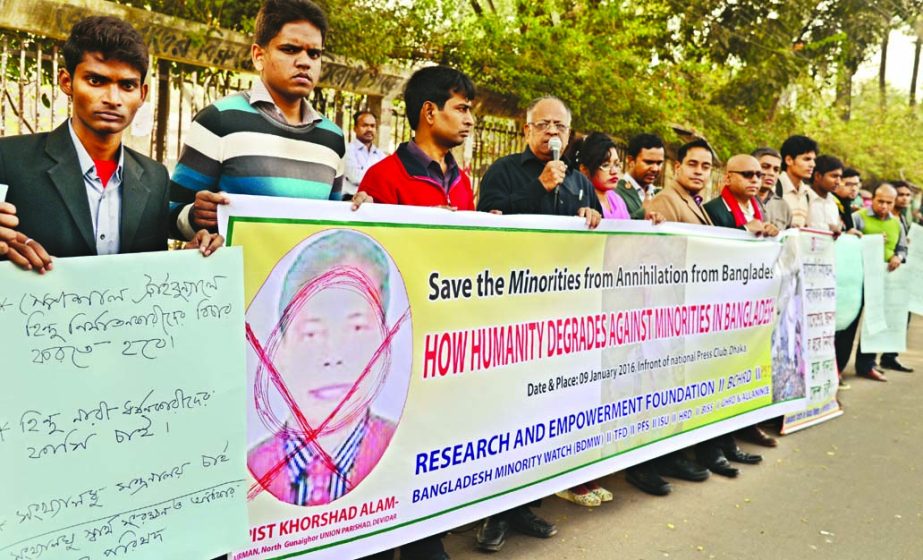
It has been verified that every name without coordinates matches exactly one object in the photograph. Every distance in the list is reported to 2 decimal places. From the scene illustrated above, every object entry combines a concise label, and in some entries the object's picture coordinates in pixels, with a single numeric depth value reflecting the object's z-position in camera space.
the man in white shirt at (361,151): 8.74
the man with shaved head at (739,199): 5.39
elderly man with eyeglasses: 4.16
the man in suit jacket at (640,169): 5.97
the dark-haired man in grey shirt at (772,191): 6.15
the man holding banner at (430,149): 3.57
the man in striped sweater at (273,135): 2.88
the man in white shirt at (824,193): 7.32
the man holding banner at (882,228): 8.34
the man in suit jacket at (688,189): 5.02
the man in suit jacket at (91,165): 2.31
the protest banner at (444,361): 2.74
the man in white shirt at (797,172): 7.03
